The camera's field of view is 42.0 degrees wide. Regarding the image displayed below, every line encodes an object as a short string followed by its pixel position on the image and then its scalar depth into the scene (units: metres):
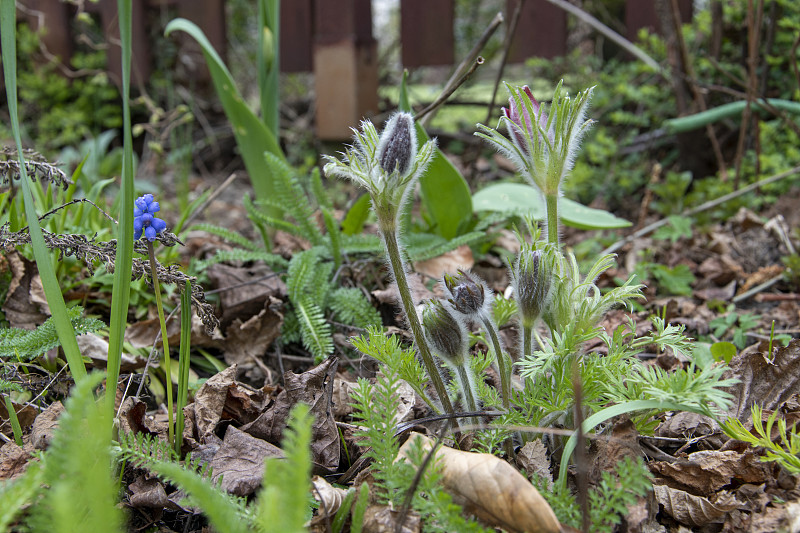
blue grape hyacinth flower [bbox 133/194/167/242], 0.51
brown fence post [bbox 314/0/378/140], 1.21
